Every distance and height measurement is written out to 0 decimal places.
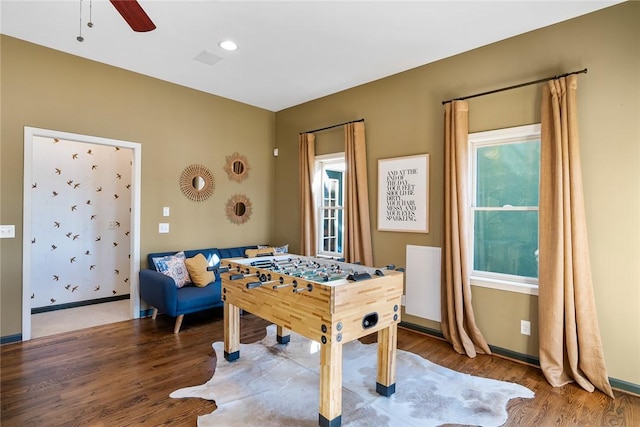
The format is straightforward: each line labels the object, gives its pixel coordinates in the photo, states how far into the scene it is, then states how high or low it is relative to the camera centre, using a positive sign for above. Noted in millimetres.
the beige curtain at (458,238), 3197 -195
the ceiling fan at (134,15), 1740 +1169
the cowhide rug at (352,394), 2133 -1280
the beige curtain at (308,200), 4803 +286
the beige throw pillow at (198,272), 3943 -611
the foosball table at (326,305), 2008 -596
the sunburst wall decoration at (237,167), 4938 +810
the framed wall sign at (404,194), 3666 +287
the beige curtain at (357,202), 4094 +215
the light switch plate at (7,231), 3176 -80
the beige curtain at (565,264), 2539 -370
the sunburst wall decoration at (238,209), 4953 +176
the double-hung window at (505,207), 3029 +96
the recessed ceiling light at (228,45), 3209 +1734
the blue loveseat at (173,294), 3484 -817
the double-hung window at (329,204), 4863 +231
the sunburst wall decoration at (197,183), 4473 +530
